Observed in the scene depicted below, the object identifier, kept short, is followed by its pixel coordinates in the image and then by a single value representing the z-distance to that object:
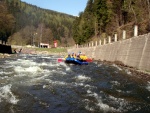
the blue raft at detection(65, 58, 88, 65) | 16.35
